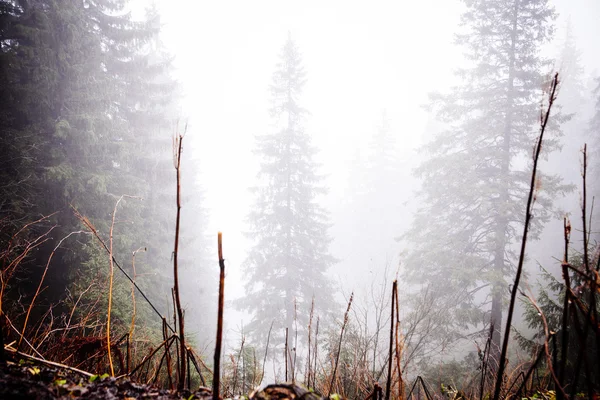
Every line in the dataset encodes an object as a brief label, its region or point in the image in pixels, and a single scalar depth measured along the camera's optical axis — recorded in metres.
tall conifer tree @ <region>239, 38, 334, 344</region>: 15.00
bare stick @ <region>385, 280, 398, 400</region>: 1.35
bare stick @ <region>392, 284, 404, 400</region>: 1.50
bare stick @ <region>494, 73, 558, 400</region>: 1.20
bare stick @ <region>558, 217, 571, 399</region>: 1.18
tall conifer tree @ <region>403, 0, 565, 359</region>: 10.12
